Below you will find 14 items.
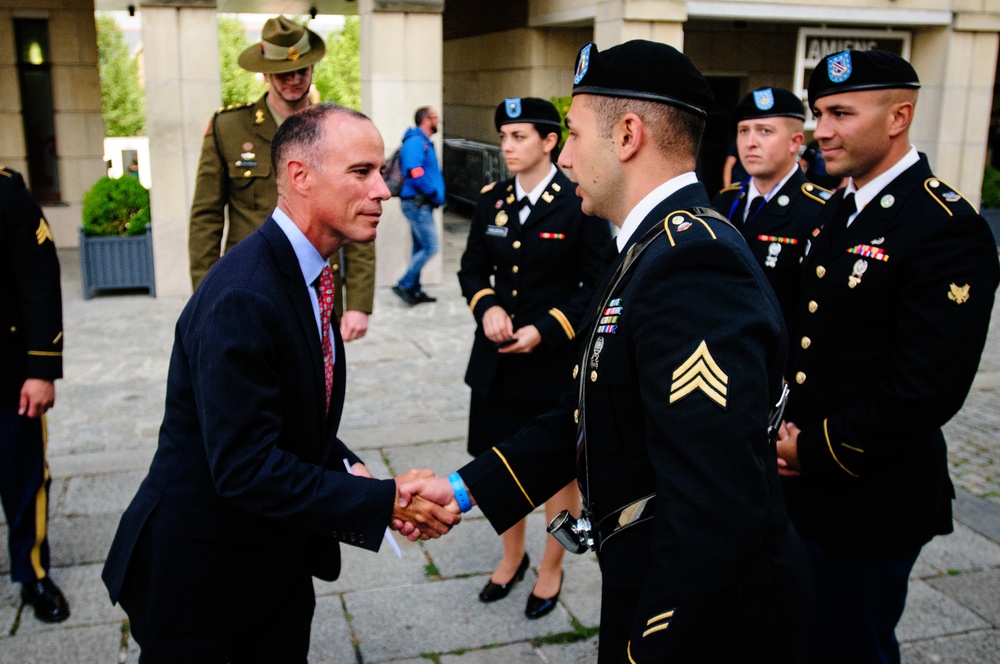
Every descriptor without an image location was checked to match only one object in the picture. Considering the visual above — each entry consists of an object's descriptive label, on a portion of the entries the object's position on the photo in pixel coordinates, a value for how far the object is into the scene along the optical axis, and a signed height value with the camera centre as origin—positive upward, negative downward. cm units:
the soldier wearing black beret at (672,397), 183 -56
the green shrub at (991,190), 1430 -100
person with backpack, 1035 -88
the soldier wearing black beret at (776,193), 416 -35
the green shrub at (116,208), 1031 -109
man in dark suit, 225 -80
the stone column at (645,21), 1120 +112
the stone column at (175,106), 1008 +2
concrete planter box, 1018 -166
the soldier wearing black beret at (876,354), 268 -68
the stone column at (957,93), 1316 +39
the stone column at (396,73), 1081 +43
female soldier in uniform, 423 -83
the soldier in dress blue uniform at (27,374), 386 -109
